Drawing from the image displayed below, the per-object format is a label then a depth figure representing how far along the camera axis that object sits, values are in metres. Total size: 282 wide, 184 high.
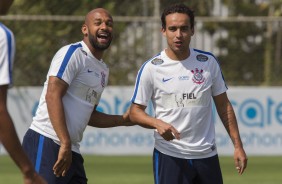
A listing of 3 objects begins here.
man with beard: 14.74
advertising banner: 35.44
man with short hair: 15.05
